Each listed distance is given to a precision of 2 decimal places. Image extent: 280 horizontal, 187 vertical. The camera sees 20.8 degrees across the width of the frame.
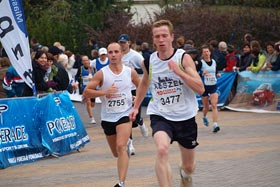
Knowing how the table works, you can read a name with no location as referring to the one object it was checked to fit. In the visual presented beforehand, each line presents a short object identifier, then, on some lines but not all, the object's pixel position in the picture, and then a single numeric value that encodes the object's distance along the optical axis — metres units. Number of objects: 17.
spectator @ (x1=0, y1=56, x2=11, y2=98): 15.41
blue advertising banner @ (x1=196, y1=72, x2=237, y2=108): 21.02
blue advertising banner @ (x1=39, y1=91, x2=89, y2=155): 13.34
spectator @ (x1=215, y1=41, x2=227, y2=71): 21.28
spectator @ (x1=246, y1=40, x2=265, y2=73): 20.05
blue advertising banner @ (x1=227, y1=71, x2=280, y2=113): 19.62
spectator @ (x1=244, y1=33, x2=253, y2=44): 22.47
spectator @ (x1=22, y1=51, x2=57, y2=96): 13.59
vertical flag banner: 12.64
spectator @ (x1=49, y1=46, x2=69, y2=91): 14.19
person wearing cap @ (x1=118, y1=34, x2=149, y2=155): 14.59
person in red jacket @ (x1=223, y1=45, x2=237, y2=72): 21.42
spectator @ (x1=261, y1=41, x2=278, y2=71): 19.81
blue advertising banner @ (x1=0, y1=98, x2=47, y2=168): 12.60
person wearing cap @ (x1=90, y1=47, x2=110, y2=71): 17.27
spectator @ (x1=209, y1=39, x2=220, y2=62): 21.41
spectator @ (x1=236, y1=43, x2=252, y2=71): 20.89
